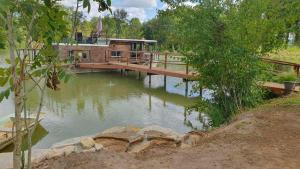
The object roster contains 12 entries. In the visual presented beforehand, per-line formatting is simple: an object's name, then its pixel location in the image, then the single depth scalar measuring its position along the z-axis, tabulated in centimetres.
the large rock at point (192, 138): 331
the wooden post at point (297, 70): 713
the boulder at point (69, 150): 300
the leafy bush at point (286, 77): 713
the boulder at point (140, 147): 313
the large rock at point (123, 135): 359
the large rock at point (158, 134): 352
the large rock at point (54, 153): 296
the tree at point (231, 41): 440
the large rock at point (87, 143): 313
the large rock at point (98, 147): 310
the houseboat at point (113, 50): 1457
